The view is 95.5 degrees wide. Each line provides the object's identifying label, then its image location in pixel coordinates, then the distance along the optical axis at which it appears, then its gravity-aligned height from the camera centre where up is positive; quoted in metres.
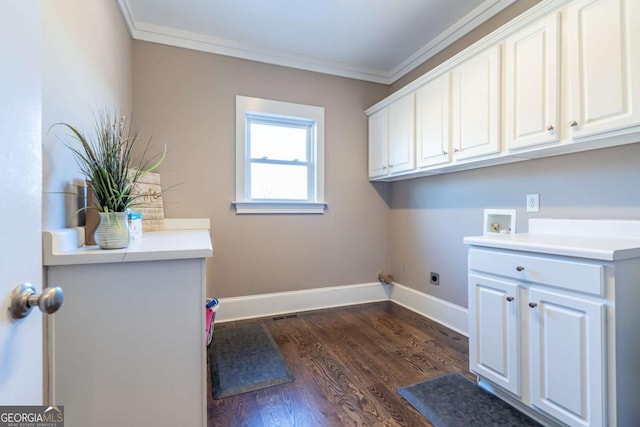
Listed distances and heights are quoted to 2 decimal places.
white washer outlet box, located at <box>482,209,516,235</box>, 2.09 -0.06
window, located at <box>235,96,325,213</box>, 2.80 +0.59
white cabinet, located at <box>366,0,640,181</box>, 1.35 +0.72
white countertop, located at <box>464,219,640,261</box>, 1.16 -0.14
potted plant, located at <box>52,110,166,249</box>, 1.17 +0.12
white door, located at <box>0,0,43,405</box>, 0.52 +0.05
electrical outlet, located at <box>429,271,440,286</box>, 2.72 -0.61
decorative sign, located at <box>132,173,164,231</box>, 2.25 +0.09
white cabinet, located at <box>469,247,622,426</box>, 1.15 -0.55
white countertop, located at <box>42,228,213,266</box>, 1.02 -0.13
